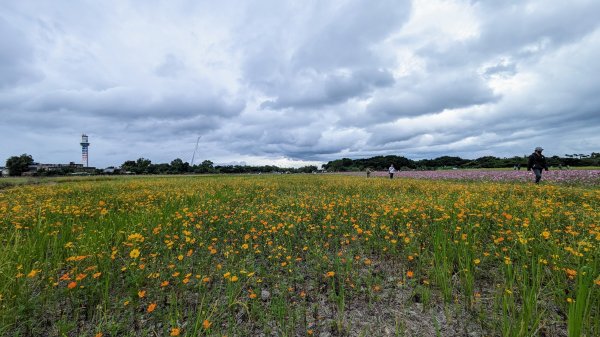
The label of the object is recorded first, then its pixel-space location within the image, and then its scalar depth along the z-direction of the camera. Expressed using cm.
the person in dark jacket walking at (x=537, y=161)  1388
